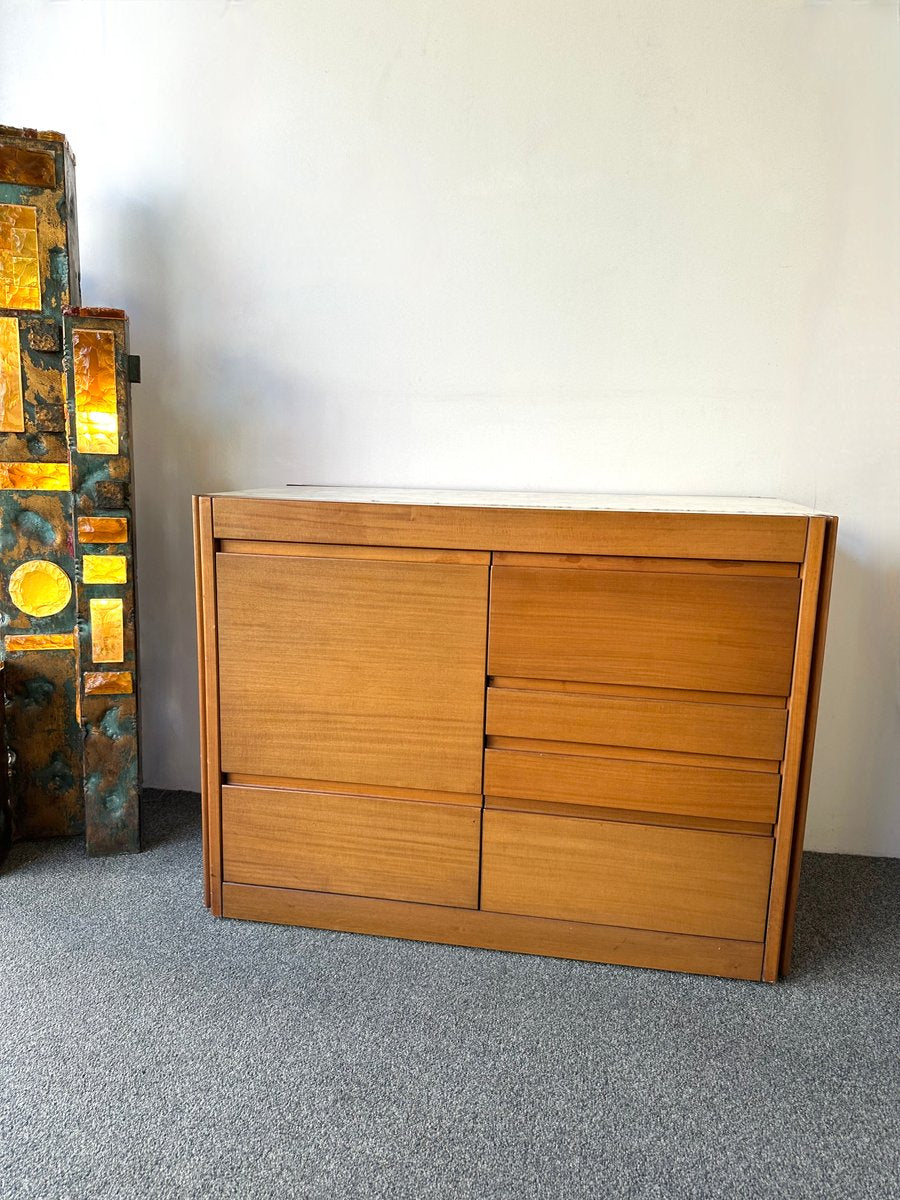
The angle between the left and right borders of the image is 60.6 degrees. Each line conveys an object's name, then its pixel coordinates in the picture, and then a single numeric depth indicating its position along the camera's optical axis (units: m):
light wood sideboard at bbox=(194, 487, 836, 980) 1.38
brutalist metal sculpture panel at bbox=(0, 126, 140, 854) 1.70
